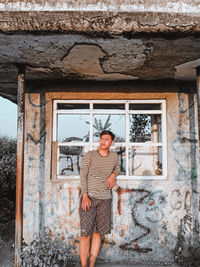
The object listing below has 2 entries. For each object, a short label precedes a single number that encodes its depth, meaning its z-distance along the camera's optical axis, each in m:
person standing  3.21
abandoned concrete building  3.50
